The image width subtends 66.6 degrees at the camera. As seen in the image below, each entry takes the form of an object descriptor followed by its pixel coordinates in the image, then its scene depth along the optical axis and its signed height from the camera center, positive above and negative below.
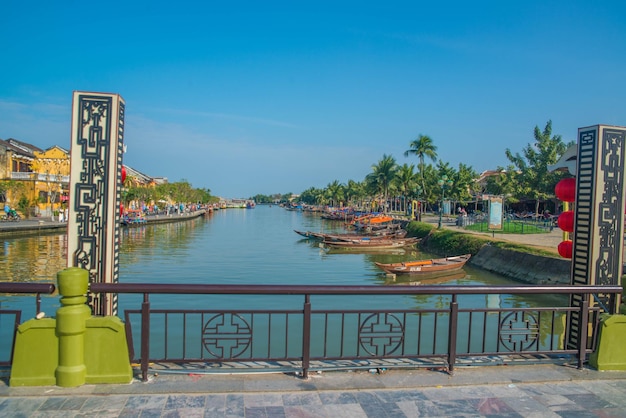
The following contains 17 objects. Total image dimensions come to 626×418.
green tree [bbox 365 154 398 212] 59.81 +3.46
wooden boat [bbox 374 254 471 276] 21.55 -2.98
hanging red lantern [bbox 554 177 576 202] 6.89 +0.27
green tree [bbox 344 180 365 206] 93.19 +1.41
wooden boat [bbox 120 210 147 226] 51.07 -3.22
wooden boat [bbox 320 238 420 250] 34.06 -3.16
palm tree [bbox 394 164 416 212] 56.00 +2.67
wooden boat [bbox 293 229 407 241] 35.42 -2.87
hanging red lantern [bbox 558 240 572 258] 7.30 -0.63
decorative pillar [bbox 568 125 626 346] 5.98 +0.04
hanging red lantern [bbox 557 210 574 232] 7.13 -0.20
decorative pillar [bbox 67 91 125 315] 5.40 +0.03
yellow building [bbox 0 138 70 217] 41.38 +0.65
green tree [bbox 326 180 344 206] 107.56 +1.48
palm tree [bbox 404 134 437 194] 53.59 +6.07
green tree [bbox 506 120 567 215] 35.66 +3.21
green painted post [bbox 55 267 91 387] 4.23 -1.25
